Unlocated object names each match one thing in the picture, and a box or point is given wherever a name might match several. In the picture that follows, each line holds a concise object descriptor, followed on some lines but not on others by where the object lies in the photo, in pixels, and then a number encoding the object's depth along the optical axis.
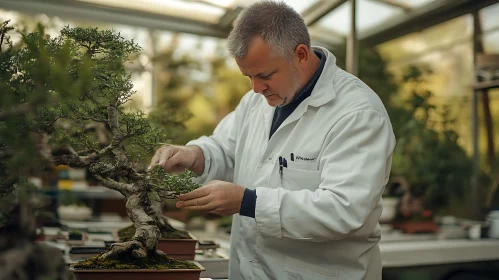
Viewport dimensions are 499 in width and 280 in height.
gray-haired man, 1.53
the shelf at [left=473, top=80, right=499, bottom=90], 3.30
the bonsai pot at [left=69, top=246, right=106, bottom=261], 1.79
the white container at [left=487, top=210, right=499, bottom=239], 3.04
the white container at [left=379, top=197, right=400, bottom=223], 3.26
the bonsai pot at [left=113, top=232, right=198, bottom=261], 1.76
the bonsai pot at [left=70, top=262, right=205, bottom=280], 1.29
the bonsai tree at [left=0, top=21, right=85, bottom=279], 0.88
